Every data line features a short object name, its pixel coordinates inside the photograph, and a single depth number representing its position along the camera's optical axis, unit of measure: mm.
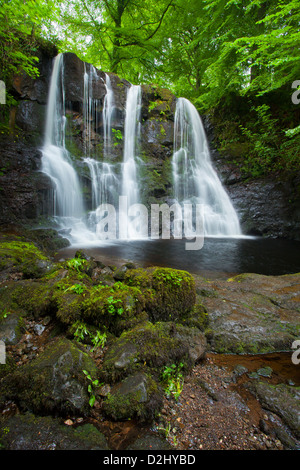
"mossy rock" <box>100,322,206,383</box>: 1588
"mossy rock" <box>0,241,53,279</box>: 3025
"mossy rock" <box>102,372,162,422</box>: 1352
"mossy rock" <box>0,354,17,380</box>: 1543
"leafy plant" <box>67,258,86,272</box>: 3059
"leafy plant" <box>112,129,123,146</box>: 12180
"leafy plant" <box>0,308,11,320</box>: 2007
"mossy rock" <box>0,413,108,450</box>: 1139
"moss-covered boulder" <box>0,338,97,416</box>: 1333
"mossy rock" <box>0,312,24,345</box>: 1811
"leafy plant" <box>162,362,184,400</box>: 1593
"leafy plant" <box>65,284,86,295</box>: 2279
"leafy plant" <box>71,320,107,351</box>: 1854
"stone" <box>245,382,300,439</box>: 1442
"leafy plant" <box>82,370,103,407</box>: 1406
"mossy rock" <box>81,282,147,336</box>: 1990
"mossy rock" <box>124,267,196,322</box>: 2384
